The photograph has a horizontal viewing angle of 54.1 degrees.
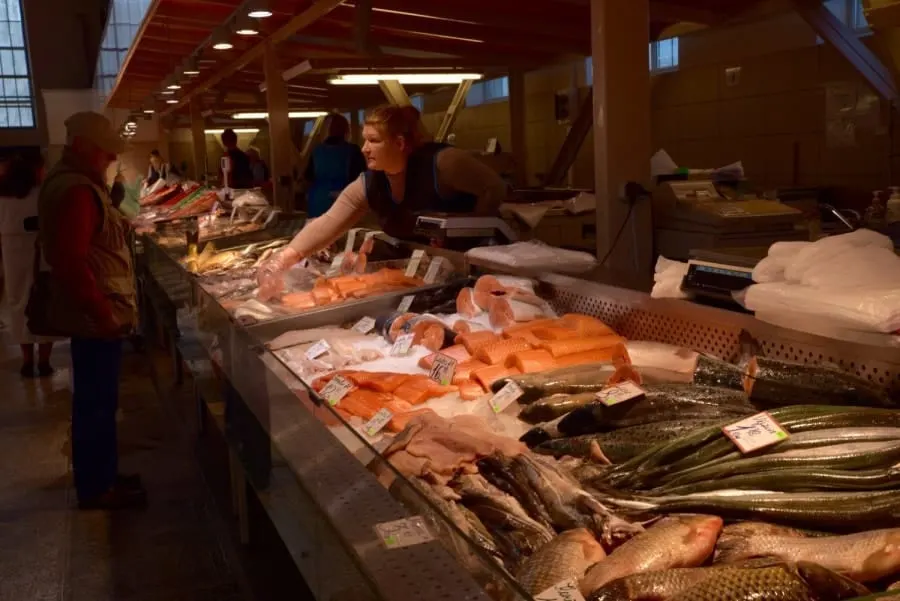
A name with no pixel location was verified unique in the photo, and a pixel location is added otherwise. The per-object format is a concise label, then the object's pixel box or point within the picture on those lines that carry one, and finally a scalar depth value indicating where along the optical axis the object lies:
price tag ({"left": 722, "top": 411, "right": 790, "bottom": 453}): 1.92
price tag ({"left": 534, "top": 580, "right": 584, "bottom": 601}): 1.34
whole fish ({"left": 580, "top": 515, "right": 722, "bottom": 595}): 1.54
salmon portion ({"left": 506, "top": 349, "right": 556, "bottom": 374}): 2.97
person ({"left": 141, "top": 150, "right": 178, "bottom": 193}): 15.65
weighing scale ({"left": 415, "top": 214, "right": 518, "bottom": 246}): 4.61
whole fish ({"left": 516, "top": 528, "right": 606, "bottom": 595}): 1.53
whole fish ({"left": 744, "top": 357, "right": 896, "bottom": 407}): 2.09
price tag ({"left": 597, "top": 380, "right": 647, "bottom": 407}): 2.31
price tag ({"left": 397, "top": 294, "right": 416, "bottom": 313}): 4.07
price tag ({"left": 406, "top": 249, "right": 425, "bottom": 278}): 4.60
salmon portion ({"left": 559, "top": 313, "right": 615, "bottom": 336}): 3.17
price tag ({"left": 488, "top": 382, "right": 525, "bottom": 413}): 2.67
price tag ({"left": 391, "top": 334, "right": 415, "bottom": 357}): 3.57
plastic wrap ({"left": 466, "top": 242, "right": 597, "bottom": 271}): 3.83
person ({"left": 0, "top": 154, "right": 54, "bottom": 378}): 7.58
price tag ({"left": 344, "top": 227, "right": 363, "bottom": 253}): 5.51
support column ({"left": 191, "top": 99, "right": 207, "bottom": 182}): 14.83
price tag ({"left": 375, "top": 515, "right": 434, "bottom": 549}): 1.41
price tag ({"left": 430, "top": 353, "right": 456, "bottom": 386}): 3.05
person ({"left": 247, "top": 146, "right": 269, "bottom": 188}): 15.09
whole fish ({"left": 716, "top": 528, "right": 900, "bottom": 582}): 1.47
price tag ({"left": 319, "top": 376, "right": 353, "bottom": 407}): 2.87
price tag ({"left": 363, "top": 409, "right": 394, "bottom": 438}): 2.57
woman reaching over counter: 4.59
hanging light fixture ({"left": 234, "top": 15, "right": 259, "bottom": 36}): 5.56
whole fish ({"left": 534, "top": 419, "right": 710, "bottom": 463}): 2.13
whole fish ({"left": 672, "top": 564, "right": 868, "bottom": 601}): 1.35
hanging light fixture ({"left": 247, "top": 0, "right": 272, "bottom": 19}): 5.10
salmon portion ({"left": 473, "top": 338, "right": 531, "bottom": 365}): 3.10
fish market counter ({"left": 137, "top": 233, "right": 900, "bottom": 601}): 1.46
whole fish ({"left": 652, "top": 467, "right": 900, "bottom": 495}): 1.74
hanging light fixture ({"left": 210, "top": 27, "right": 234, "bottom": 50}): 6.04
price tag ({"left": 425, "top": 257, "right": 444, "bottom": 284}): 4.42
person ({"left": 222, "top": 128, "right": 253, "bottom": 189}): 11.34
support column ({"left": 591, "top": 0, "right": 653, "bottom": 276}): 4.38
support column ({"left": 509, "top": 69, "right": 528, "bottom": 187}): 10.37
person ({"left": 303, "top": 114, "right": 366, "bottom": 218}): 8.85
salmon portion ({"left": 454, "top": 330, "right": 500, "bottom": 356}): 3.31
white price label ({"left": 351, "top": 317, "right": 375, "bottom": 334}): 3.98
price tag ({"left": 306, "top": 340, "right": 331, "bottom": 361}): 3.53
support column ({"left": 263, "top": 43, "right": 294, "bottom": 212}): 8.51
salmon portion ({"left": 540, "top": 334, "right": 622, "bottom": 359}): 3.03
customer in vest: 4.18
